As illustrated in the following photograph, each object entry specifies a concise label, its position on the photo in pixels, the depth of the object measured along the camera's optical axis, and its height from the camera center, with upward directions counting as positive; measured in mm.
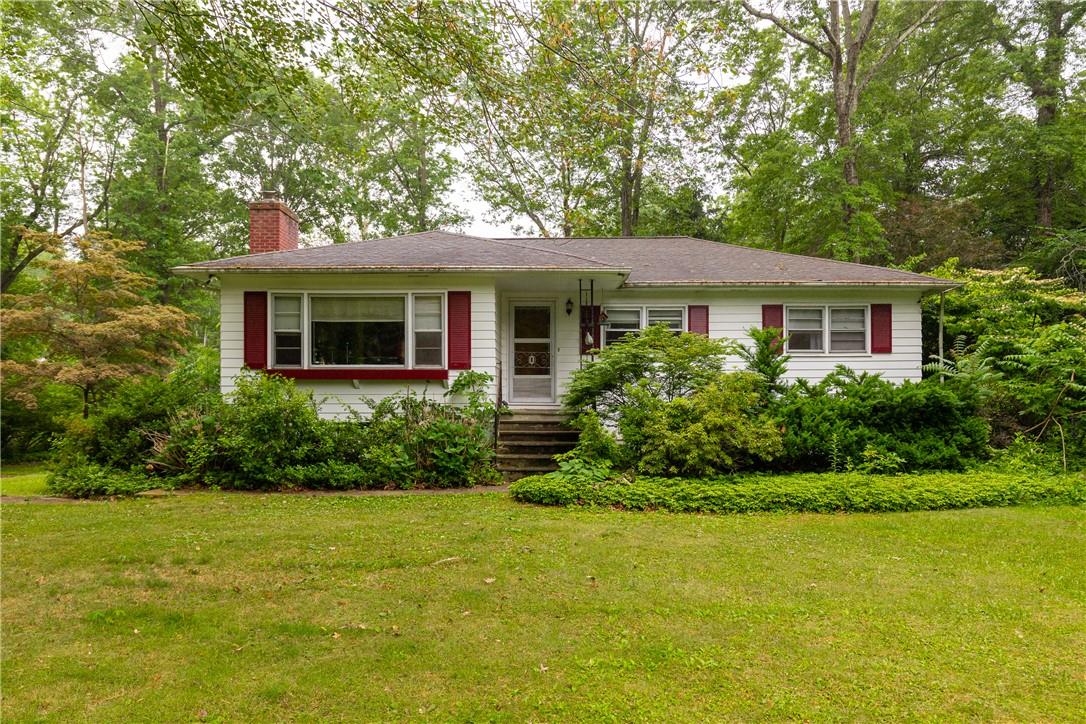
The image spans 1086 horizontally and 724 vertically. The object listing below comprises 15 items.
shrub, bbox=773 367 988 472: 8281 -1084
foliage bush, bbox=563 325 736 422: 8594 -135
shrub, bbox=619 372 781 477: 7770 -1040
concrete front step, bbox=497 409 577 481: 9172 -1431
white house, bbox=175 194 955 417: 10031 +1025
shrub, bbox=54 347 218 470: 8594 -986
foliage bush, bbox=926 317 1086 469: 8906 -469
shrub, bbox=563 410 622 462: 8352 -1294
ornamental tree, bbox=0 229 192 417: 12820 +832
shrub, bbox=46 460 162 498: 7793 -1713
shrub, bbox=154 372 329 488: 8273 -1202
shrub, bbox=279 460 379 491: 8242 -1719
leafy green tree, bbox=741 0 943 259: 16766 +9318
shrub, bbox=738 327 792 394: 9125 +0
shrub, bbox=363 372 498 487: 8445 -1286
